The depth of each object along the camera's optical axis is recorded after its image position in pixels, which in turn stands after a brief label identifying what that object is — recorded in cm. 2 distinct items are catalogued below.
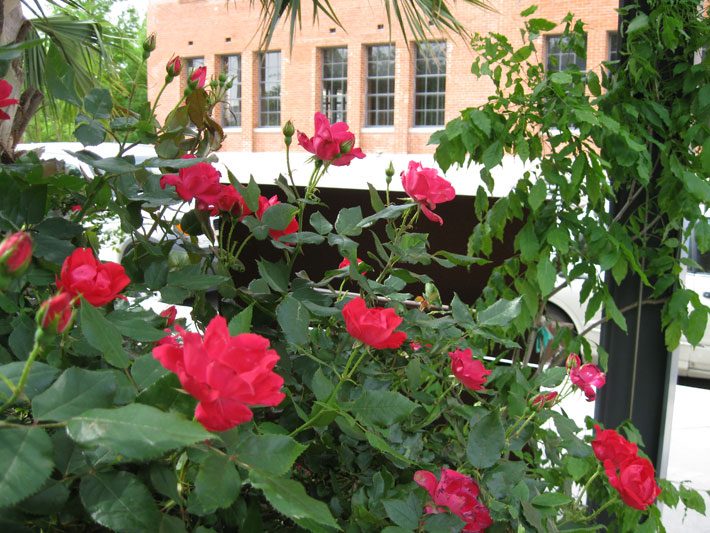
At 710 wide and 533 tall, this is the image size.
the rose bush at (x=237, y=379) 36
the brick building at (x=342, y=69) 1571
